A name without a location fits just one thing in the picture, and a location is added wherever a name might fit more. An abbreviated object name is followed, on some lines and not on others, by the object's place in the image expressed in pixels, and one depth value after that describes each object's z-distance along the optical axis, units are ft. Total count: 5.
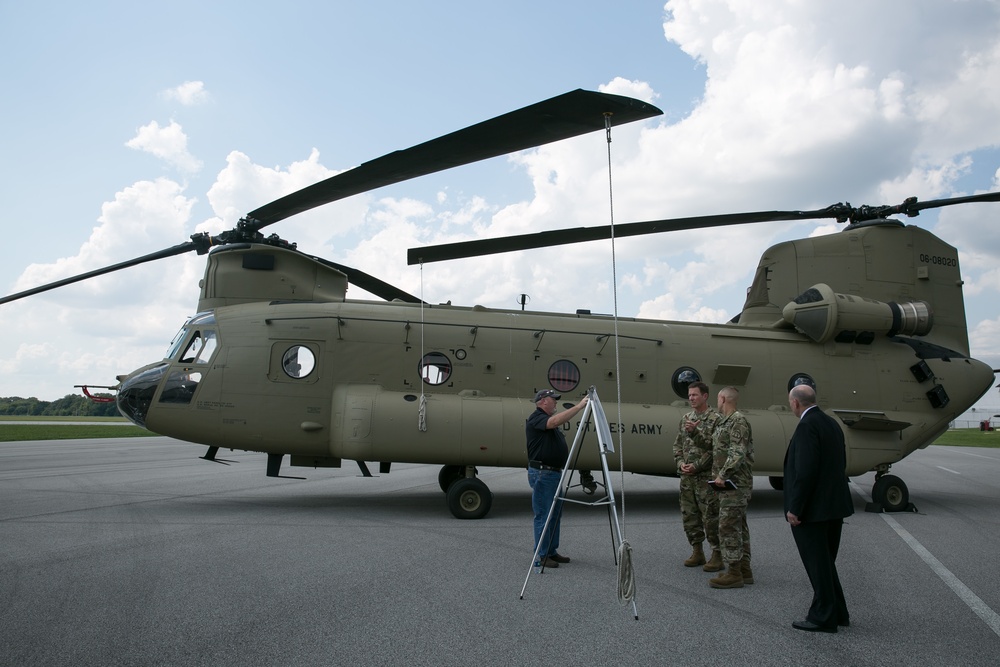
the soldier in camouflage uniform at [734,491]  18.58
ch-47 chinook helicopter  32.89
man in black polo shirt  21.18
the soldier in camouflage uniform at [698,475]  20.59
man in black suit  14.88
